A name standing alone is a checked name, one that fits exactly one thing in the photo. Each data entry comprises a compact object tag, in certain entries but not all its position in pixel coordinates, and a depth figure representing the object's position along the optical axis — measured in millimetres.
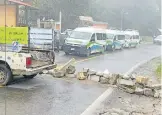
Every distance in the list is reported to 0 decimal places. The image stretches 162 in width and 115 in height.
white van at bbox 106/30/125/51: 32150
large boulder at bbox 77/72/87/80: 12502
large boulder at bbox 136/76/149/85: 10805
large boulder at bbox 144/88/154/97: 10320
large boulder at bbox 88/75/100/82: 12284
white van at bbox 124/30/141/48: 39500
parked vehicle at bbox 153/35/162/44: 50750
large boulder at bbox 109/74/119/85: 11773
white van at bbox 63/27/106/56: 24438
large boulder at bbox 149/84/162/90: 10367
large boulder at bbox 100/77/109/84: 12040
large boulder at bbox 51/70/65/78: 12759
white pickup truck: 10477
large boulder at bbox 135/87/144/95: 10477
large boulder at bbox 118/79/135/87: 10954
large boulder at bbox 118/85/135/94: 10667
